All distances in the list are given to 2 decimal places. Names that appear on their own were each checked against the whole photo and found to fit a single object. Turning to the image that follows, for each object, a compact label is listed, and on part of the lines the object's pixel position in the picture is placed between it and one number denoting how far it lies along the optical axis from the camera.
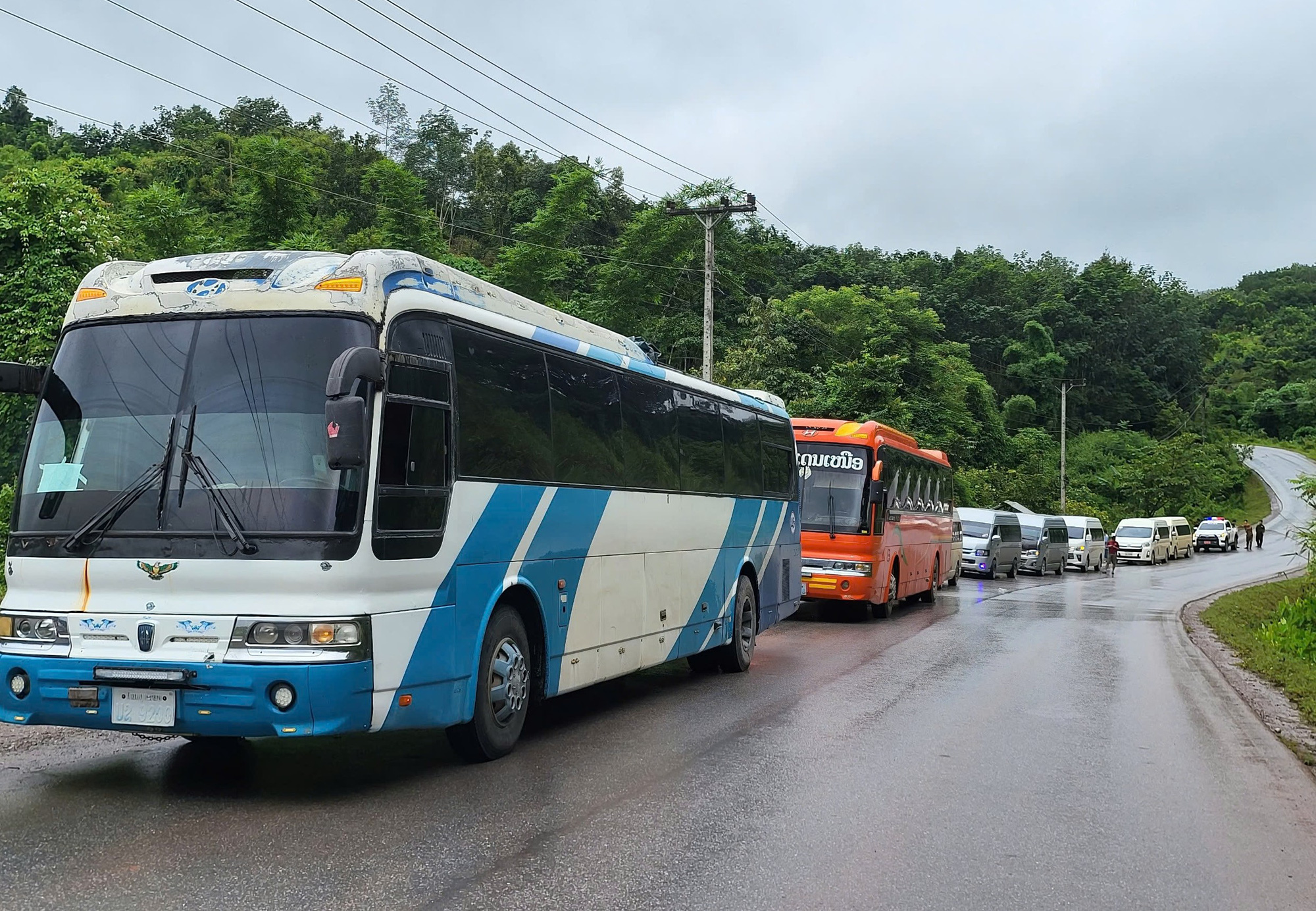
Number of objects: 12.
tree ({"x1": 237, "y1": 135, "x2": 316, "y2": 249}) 46.22
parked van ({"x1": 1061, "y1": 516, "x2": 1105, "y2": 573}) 50.34
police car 68.31
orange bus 20.17
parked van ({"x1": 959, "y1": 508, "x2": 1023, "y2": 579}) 38.47
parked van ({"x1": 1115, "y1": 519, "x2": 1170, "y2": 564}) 56.50
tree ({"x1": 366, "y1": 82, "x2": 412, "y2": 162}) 91.44
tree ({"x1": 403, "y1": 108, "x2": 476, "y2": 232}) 83.81
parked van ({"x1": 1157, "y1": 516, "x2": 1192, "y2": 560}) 61.00
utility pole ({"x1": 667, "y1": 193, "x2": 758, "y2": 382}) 29.34
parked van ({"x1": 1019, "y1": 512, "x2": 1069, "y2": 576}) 44.28
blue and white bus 6.35
